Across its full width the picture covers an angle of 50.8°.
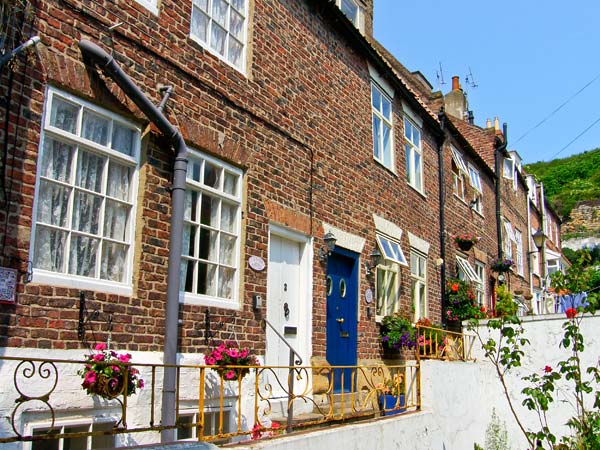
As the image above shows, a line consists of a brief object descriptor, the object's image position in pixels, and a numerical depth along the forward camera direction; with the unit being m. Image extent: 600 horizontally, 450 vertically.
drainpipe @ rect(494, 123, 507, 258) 21.50
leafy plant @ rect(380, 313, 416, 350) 11.43
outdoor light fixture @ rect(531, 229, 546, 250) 22.17
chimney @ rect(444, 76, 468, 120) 24.36
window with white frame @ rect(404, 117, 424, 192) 14.19
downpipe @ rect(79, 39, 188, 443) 6.02
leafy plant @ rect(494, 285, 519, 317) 12.01
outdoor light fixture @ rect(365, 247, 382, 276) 11.29
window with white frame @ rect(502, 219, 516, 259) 22.62
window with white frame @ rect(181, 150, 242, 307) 7.27
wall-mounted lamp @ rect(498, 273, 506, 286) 20.56
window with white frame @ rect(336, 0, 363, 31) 13.32
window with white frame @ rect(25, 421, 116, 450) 5.33
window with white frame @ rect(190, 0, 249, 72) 7.84
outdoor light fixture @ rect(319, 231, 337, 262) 9.73
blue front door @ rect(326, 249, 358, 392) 10.13
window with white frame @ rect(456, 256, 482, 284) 16.45
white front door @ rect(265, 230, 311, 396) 8.67
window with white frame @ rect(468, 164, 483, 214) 19.15
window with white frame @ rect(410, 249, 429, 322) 13.59
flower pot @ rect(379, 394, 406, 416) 8.25
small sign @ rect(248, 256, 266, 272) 8.05
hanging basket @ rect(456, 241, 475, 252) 16.53
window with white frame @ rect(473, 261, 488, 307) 17.97
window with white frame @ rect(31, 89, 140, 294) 5.66
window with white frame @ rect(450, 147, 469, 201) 17.34
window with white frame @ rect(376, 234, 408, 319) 11.90
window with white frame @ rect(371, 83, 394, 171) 12.57
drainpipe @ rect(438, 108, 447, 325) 15.12
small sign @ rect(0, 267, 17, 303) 5.09
